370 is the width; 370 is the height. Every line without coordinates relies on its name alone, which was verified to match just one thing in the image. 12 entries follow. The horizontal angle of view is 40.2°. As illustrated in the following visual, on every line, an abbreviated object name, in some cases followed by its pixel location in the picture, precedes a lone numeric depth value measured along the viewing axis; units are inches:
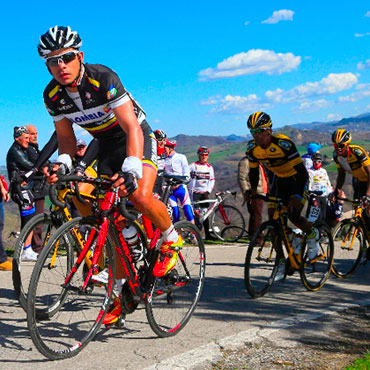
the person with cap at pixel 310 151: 501.4
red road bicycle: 147.1
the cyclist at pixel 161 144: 418.1
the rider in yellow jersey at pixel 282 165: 254.8
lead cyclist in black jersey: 156.9
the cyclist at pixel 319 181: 490.9
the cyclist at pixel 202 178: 498.0
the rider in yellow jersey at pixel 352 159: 313.1
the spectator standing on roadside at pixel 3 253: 297.0
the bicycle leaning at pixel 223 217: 510.3
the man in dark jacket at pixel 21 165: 332.5
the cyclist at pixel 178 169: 439.5
